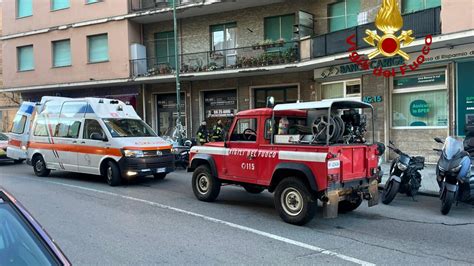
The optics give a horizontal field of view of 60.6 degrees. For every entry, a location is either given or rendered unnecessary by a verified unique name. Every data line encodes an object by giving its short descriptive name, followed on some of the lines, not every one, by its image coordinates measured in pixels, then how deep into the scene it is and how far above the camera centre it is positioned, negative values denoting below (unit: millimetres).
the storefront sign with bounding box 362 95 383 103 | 15172 +940
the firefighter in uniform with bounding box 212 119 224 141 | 14500 -213
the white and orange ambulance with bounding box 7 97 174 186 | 10953 -385
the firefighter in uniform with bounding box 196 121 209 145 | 15210 -322
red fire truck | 6582 -570
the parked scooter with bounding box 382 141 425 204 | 8445 -1148
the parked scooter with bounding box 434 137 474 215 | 7426 -971
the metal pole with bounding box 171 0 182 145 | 16889 +1565
